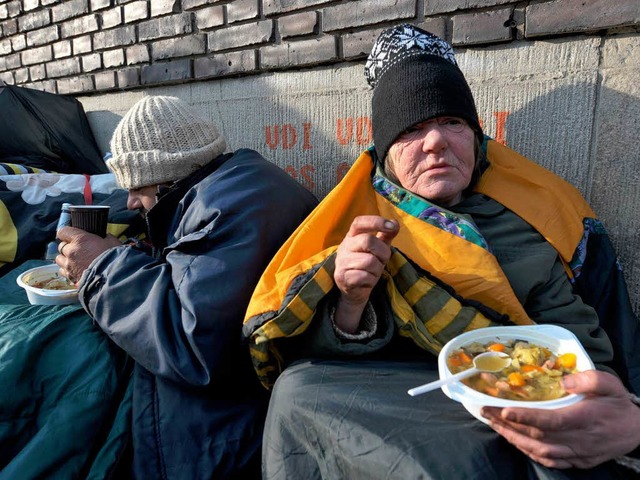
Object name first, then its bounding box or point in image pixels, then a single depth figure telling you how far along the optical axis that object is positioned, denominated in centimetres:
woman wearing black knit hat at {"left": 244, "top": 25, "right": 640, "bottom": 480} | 105
